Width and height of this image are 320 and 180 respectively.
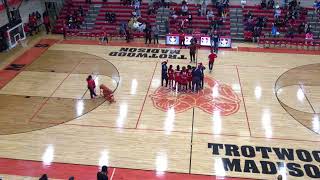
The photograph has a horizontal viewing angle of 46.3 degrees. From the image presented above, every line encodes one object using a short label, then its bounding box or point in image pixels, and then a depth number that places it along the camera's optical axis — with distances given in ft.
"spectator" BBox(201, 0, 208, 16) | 89.04
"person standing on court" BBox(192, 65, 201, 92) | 56.95
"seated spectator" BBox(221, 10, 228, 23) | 87.17
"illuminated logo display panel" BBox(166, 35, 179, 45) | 80.00
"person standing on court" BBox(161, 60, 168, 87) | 58.39
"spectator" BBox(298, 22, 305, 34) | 81.51
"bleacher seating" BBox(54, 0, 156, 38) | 85.76
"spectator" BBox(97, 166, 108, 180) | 34.58
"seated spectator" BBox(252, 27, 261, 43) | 81.71
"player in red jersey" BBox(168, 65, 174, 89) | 58.44
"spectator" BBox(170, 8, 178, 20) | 87.68
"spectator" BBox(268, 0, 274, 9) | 88.71
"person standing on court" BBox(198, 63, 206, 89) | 57.27
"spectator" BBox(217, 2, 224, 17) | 87.76
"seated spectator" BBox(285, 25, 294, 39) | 80.79
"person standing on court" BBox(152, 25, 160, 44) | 80.51
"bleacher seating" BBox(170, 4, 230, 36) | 85.61
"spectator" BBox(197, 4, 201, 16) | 88.40
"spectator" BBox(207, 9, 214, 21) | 86.89
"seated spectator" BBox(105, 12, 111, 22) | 88.74
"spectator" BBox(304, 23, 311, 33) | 80.74
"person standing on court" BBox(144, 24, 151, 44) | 79.97
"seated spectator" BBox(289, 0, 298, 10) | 87.40
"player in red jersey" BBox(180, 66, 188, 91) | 57.41
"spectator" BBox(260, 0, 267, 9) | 88.79
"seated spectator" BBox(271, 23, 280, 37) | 81.61
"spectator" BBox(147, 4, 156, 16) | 89.72
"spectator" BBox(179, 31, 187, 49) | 78.39
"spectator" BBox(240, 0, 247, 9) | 90.58
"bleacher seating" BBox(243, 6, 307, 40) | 83.25
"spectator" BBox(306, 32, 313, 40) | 79.82
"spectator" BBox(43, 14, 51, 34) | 87.51
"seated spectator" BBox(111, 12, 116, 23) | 88.69
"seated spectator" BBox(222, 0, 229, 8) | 89.83
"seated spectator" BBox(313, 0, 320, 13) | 86.58
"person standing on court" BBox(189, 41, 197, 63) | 67.56
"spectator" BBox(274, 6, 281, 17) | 85.76
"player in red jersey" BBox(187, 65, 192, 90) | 57.66
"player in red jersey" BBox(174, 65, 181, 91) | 57.93
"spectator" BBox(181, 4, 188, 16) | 88.53
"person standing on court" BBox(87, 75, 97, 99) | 54.37
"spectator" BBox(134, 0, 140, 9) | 90.63
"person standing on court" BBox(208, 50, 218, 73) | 64.51
